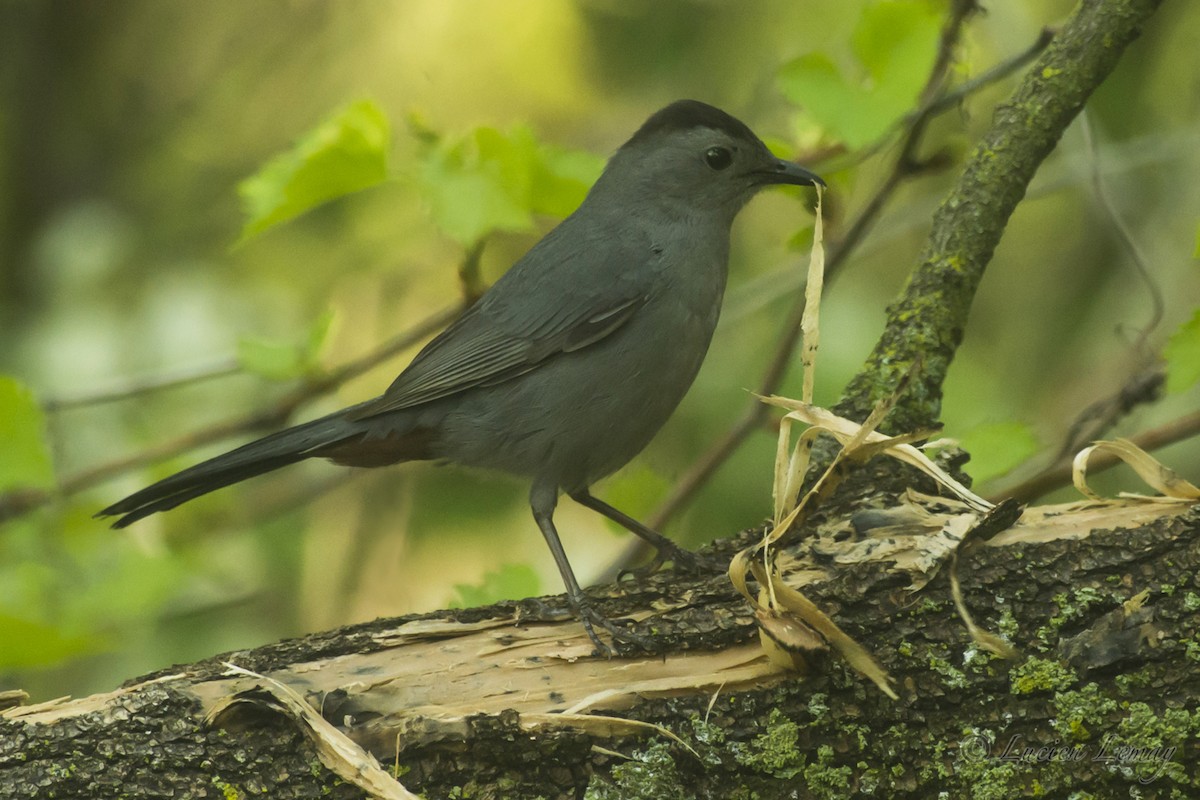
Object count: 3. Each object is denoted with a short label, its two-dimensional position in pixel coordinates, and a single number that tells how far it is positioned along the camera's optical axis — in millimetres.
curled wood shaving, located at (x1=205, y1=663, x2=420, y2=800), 4766
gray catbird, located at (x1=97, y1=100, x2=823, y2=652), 7781
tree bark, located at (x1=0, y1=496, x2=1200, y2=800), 4812
